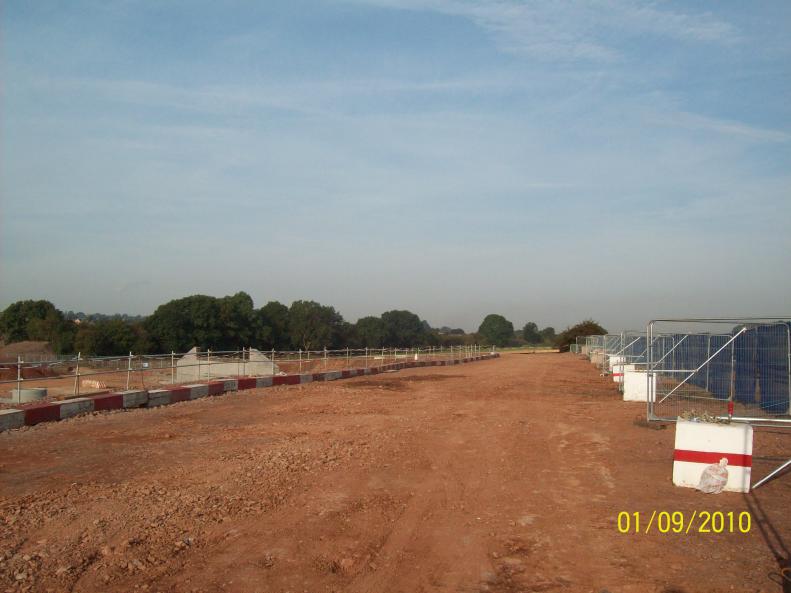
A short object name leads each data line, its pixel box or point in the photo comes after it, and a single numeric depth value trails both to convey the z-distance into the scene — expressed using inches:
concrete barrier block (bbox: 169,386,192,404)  743.1
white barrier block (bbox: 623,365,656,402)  743.7
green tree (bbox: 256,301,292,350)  3435.0
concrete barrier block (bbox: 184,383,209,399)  784.9
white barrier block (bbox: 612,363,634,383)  956.7
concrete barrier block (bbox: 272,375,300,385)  1034.7
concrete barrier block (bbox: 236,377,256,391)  914.7
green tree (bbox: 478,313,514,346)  6854.3
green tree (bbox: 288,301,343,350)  3835.6
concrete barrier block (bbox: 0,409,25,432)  503.8
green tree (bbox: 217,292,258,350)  3132.4
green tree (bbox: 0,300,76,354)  2628.0
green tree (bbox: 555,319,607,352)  3682.3
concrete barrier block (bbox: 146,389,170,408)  706.8
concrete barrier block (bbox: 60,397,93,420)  577.6
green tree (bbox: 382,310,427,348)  4953.3
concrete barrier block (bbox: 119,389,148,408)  670.5
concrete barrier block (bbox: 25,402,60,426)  534.6
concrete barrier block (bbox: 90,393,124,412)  628.7
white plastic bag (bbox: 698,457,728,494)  320.5
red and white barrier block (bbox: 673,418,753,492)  319.9
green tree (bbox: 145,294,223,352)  2849.4
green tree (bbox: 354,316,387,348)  4498.0
